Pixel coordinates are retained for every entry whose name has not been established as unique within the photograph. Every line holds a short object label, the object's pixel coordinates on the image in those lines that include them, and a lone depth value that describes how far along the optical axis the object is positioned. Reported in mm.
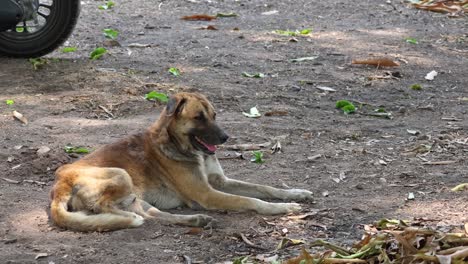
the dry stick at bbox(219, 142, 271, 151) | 16047
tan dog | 12719
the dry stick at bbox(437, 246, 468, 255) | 9602
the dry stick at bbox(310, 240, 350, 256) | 10117
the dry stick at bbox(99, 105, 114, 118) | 17750
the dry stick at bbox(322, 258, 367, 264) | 9875
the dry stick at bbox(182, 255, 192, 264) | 11297
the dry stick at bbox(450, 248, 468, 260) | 9406
